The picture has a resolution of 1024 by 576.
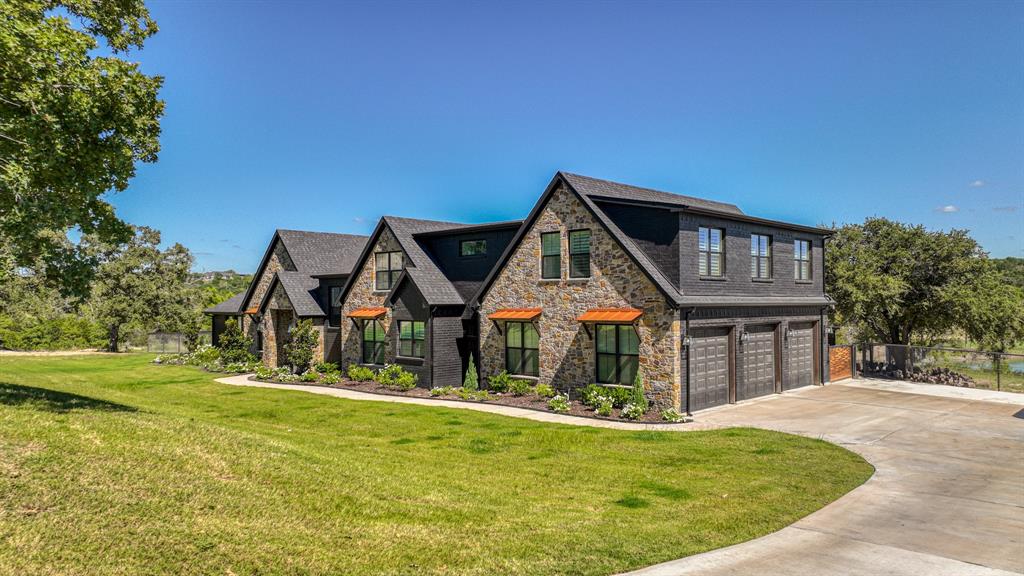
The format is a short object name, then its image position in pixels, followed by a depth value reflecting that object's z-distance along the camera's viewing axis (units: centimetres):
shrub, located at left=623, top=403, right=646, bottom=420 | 1791
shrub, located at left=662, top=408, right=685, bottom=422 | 1744
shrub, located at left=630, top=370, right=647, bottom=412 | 1833
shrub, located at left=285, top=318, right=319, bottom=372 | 2983
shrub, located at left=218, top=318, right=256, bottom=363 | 3403
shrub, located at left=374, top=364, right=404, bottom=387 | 2543
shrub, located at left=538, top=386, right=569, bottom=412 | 1933
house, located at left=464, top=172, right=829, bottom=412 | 1886
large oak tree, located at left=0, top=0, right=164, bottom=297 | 1063
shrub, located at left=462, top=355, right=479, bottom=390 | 2328
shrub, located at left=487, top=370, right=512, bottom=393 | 2248
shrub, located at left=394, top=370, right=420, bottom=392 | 2464
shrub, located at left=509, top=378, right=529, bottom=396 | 2184
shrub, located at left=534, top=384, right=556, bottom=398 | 2108
